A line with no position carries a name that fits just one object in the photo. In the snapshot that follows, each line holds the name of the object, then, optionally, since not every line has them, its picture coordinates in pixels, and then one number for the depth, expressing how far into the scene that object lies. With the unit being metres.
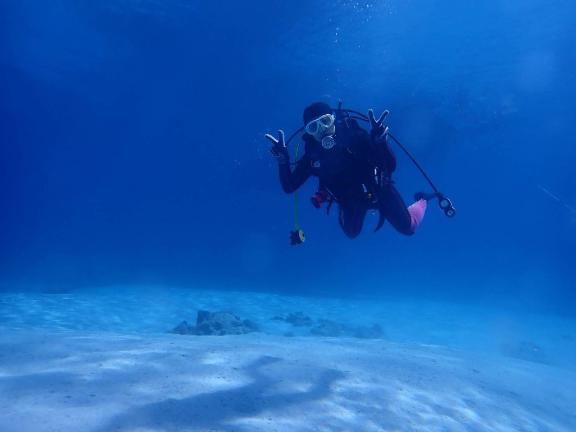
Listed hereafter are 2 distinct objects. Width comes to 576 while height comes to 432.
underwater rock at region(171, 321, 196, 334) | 11.34
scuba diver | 5.25
